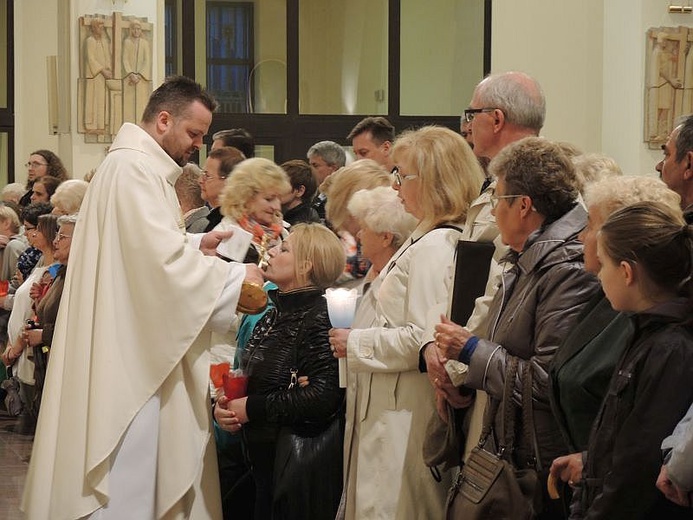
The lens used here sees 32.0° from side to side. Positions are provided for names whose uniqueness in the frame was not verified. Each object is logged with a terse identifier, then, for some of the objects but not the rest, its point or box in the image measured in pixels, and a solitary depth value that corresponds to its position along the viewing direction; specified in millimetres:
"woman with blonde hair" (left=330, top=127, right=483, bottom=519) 4340
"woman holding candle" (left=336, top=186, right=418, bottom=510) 4496
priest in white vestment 4199
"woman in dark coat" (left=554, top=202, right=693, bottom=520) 2963
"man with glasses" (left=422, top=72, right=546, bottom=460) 4312
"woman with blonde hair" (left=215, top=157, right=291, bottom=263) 5934
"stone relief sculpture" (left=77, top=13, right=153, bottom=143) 12195
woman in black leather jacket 4598
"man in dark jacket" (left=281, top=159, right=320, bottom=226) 7199
